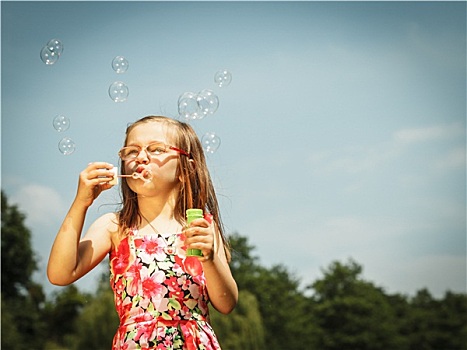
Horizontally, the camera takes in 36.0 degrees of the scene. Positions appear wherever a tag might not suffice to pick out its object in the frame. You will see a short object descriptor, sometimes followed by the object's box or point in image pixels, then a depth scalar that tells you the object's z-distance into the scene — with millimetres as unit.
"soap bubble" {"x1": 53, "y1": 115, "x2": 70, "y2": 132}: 3375
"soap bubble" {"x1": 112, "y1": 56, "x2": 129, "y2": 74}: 3707
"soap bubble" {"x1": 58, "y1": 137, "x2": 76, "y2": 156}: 3271
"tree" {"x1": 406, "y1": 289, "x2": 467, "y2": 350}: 32969
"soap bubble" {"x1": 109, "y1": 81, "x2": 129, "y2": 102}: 3576
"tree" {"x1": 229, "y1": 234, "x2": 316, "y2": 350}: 31281
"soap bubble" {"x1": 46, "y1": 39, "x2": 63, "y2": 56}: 3869
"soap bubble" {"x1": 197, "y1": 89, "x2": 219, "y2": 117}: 3483
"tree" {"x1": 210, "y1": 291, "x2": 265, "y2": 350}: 21672
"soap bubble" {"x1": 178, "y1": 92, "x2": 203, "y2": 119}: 3367
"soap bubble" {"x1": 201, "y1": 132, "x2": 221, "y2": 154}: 3223
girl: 2340
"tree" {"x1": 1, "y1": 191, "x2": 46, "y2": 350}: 24875
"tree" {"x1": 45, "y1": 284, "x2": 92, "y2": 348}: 28156
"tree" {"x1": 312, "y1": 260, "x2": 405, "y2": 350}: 32594
